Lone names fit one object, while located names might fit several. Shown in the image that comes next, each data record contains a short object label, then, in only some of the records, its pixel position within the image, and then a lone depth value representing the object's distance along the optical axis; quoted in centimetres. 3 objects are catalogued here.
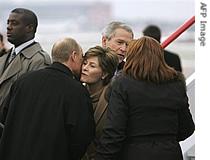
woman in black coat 915
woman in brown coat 983
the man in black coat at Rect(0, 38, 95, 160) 942
